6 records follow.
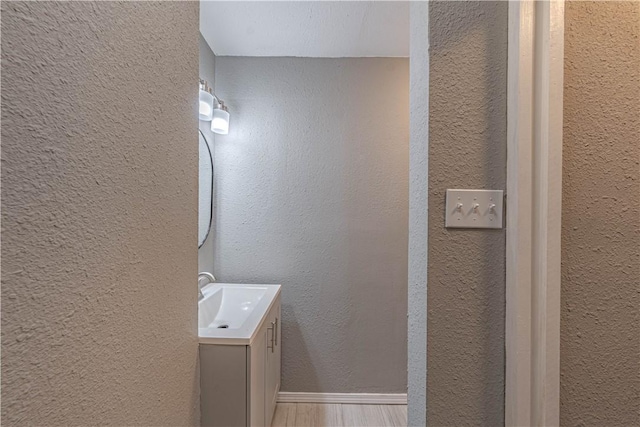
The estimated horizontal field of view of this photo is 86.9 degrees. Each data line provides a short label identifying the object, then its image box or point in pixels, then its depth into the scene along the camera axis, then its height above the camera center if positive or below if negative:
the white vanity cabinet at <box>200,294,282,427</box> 1.27 -0.65
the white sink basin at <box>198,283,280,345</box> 1.42 -0.52
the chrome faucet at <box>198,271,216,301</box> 2.06 -0.43
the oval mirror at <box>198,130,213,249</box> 2.21 +0.15
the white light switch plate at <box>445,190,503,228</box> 0.97 +0.01
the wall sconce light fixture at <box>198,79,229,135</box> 1.98 +0.63
